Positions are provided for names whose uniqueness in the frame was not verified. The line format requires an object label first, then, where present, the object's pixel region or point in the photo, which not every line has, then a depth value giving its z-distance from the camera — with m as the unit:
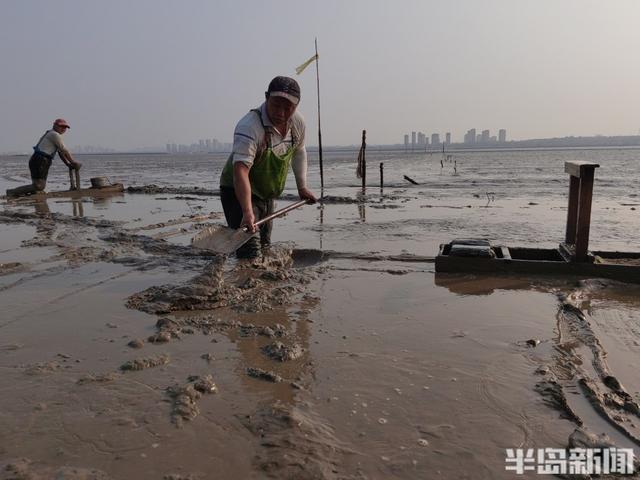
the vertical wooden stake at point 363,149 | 17.56
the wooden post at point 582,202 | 4.86
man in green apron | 4.07
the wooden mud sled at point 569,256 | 4.87
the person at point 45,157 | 11.88
